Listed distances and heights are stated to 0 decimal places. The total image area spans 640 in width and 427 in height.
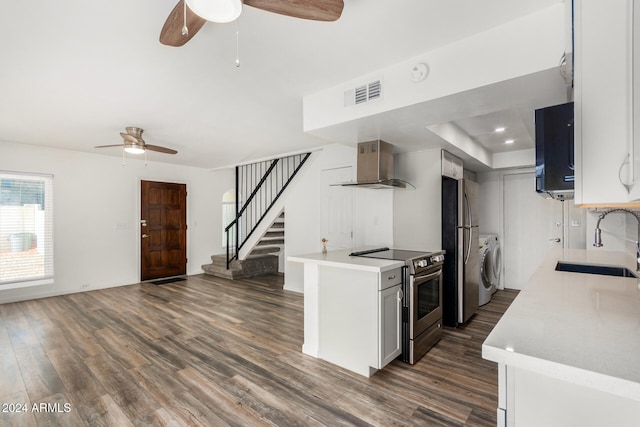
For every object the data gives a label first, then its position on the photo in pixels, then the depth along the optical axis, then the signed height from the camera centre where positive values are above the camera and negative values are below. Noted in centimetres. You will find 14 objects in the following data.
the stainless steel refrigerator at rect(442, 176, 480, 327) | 360 -46
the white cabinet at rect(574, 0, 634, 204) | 102 +40
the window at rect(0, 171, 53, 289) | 468 -23
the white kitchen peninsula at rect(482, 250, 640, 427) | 81 -42
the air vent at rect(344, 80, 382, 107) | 245 +100
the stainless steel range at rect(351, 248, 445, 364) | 273 -84
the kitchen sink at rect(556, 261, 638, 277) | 224 -45
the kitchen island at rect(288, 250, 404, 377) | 248 -86
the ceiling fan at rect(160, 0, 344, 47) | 128 +93
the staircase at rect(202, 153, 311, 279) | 629 -18
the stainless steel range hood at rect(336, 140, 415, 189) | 341 +55
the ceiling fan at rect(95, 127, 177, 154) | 392 +94
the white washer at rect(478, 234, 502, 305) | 441 -83
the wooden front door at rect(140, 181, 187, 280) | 621 -33
